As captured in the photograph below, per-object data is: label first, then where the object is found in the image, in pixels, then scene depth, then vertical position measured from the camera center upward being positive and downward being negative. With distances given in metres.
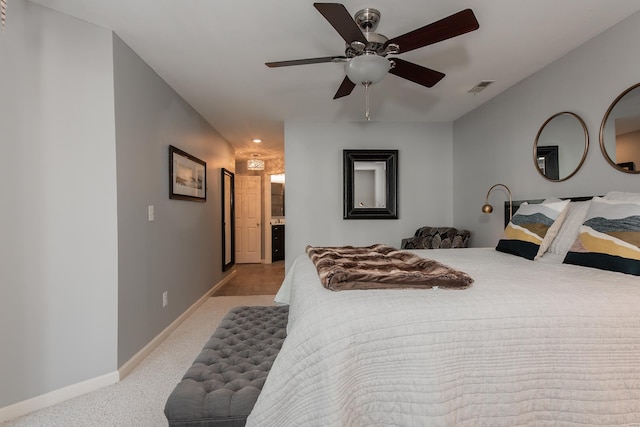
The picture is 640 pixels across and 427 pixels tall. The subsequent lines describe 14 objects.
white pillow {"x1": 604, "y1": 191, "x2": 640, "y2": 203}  1.72 +0.06
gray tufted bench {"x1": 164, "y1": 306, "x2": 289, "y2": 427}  1.21 -0.71
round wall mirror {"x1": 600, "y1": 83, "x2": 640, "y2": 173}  2.03 +0.49
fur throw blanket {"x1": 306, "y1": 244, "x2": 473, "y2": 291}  1.31 -0.29
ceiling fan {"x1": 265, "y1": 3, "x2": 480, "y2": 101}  1.59 +0.92
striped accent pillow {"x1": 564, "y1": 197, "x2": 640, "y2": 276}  1.57 -0.16
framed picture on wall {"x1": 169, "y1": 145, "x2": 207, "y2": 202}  3.12 +0.35
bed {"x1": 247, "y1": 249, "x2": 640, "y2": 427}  1.01 -0.50
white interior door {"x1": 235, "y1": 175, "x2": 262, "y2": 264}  7.44 -0.24
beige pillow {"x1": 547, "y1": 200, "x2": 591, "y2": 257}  2.06 -0.14
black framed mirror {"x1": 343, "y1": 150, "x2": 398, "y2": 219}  4.40 +0.33
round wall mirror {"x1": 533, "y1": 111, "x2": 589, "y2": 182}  2.43 +0.49
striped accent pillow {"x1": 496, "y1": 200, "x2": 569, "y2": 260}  2.15 -0.15
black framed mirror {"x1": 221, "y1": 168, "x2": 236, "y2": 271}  5.36 -0.22
